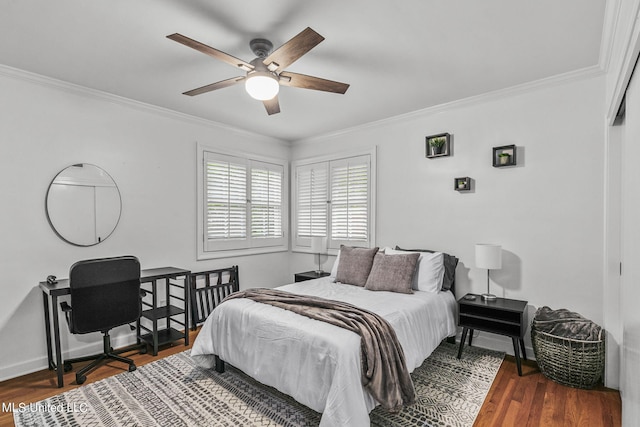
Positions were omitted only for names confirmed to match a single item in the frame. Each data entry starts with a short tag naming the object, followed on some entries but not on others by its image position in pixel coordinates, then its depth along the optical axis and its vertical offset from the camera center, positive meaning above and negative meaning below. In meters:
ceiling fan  1.91 +0.98
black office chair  2.69 -0.74
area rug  2.23 -1.41
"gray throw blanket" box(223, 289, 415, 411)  2.01 -0.89
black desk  2.68 -0.68
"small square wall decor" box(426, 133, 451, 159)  3.67 +0.74
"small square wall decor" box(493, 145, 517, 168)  3.23 +0.55
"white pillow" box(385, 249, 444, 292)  3.29 -0.62
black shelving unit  3.39 -1.07
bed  1.94 -0.95
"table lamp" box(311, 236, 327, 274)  4.64 -0.45
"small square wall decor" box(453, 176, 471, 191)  3.52 +0.30
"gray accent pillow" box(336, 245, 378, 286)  3.62 -0.61
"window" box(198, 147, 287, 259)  4.30 +0.10
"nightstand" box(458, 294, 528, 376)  2.87 -0.97
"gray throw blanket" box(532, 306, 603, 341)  2.66 -0.95
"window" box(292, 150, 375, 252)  4.45 +0.17
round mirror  3.11 +0.08
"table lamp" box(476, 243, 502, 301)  3.10 -0.42
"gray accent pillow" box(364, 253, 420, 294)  3.24 -0.62
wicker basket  2.56 -1.18
